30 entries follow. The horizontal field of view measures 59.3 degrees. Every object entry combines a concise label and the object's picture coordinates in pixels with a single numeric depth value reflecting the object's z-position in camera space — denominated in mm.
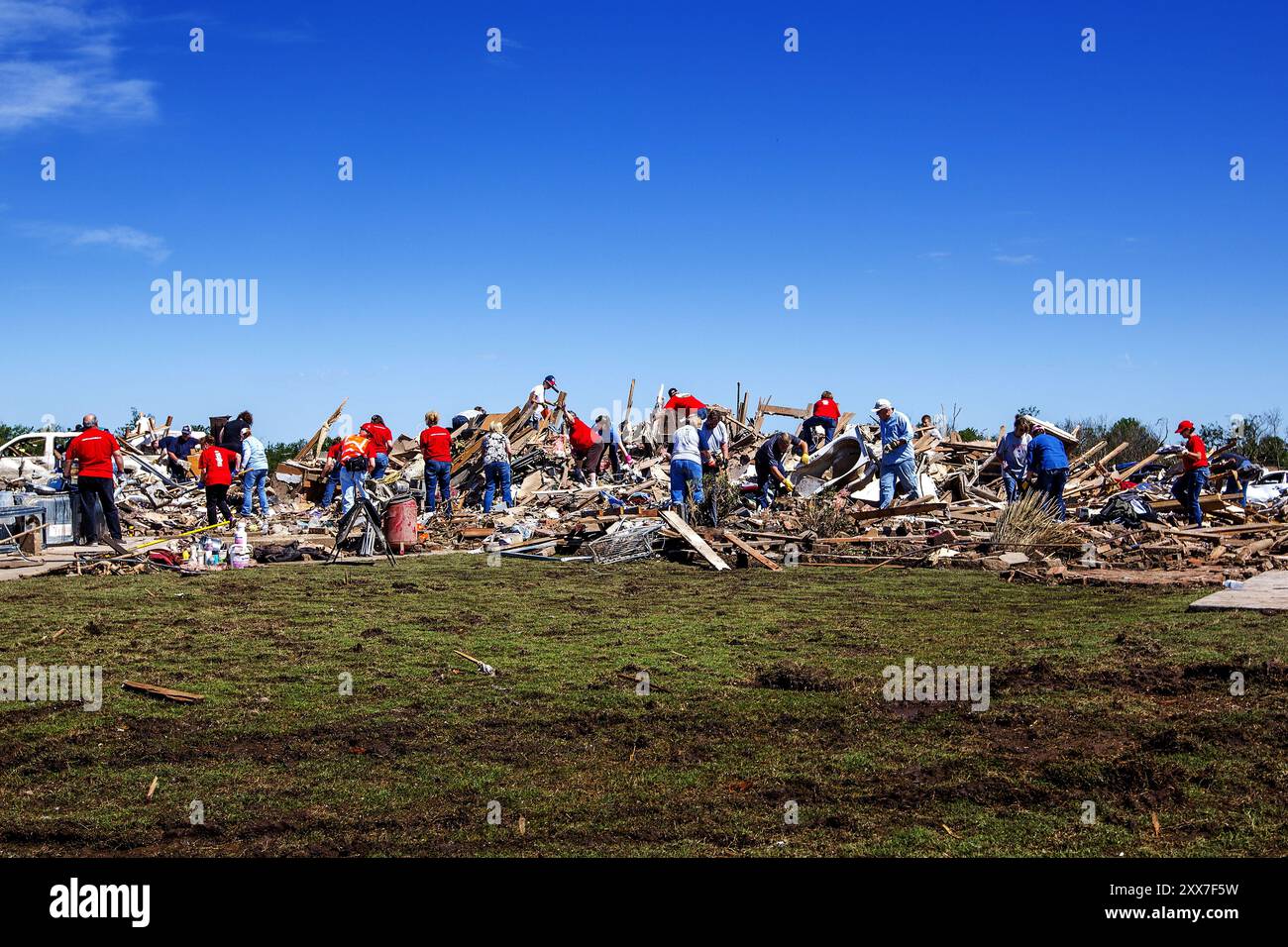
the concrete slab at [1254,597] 10507
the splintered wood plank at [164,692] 7426
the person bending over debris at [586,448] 25688
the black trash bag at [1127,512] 18453
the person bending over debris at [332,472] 22294
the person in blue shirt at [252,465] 20828
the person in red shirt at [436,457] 20609
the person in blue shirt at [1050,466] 17484
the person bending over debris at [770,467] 19422
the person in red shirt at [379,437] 23688
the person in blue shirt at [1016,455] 20781
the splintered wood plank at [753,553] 15172
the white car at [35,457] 23375
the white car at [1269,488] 26814
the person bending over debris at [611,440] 26078
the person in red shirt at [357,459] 17031
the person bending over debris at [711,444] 19000
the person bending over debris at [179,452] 26688
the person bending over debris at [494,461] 20777
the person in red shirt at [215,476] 18828
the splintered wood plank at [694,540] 15045
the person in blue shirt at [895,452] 19125
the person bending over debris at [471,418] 28328
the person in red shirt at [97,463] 16266
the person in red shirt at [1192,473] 18391
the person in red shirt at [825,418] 25094
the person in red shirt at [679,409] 26094
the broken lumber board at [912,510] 17844
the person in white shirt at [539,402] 27422
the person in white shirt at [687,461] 17734
